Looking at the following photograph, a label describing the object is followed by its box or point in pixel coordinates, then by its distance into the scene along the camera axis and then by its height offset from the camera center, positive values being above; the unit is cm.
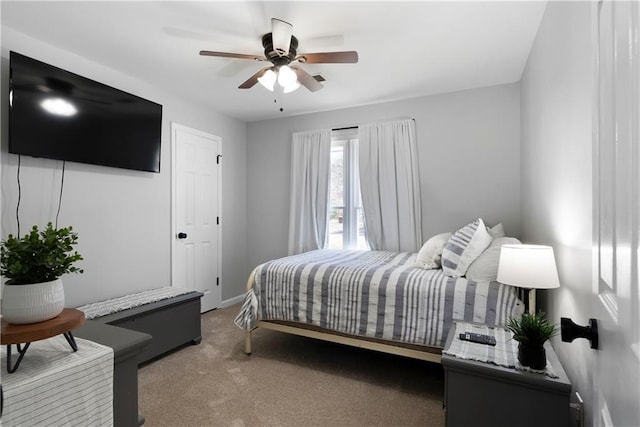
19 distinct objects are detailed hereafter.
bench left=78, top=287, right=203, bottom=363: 245 -86
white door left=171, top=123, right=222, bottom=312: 356 +4
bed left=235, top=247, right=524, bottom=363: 210 -65
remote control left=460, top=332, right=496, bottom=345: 164 -67
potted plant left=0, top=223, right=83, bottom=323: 98 -20
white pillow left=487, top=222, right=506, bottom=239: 288 -14
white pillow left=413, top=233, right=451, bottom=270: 261 -34
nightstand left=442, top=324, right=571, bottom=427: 128 -79
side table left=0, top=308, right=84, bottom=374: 91 -36
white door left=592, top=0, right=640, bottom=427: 48 +1
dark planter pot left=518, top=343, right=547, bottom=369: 135 -62
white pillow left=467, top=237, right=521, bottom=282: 216 -36
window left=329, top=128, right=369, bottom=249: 405 +28
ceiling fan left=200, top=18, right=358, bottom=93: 202 +112
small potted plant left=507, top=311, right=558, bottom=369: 135 -55
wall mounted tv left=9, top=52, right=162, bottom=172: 218 +80
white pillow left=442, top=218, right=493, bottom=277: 228 -26
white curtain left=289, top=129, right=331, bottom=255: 412 +36
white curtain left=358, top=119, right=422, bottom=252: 364 +38
